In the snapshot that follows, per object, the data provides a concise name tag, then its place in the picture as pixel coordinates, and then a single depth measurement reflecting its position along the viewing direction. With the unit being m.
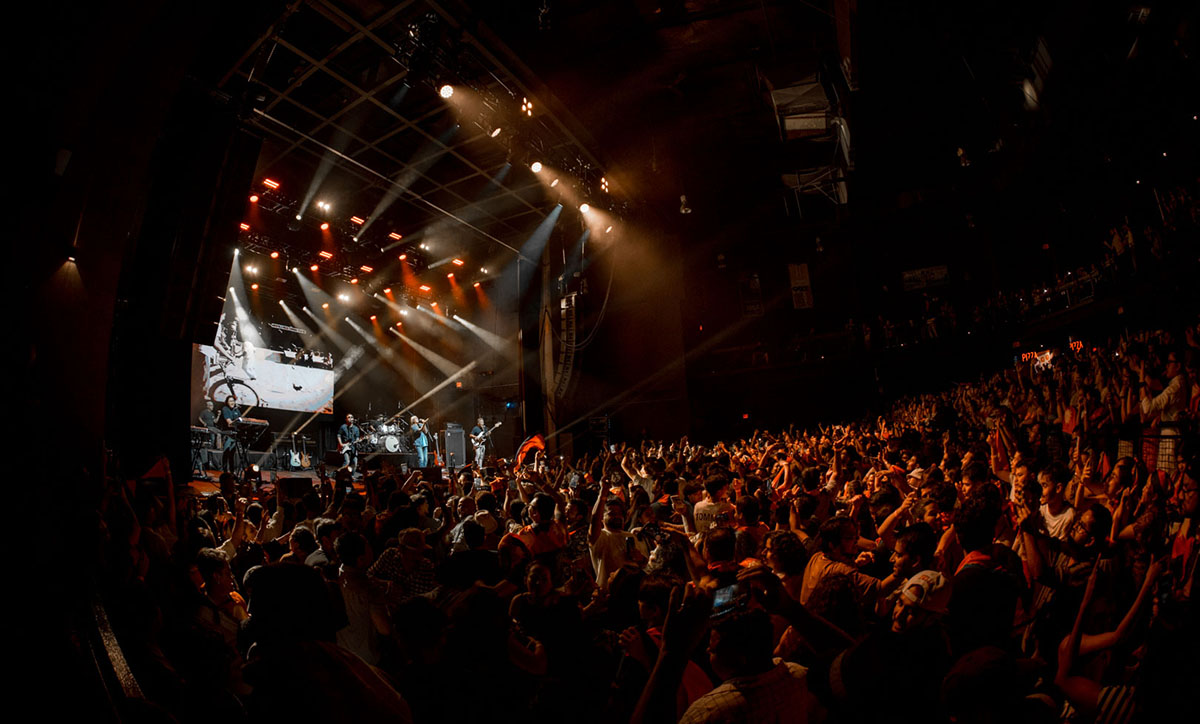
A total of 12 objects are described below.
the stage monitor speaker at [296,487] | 6.62
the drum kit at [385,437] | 17.81
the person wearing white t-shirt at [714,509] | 4.49
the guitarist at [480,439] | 18.47
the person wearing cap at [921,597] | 2.31
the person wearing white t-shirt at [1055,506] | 3.89
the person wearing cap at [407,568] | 3.25
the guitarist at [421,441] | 18.12
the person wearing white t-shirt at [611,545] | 4.18
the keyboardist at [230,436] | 12.80
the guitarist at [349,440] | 15.72
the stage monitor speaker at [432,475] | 9.25
